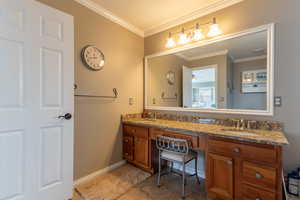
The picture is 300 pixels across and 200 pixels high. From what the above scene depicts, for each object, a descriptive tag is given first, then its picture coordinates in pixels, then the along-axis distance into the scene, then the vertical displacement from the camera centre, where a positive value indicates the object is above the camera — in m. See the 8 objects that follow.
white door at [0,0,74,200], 1.30 -0.02
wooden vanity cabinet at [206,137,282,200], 1.30 -0.71
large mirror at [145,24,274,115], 1.80 +0.36
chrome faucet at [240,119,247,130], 1.87 -0.32
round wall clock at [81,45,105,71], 2.05 +0.61
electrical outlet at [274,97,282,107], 1.67 -0.02
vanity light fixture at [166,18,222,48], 2.10 +1.03
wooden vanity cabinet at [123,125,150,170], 2.29 -0.77
